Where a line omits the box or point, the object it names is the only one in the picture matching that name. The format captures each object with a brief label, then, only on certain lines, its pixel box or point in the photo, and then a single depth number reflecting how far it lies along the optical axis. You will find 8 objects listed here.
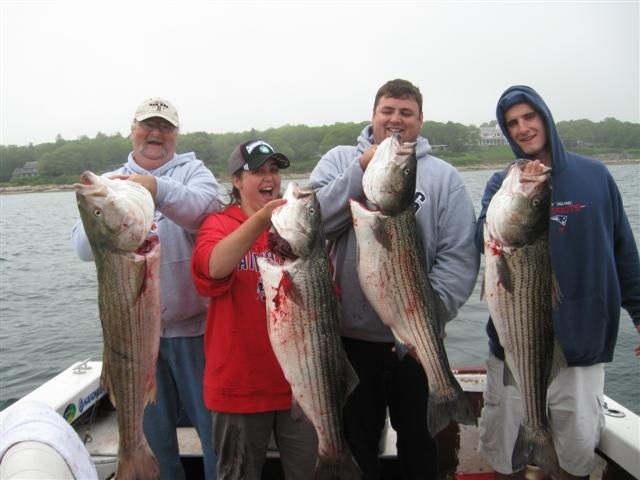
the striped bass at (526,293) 3.16
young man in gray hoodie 3.59
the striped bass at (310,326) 2.97
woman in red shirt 3.29
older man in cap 3.81
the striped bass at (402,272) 3.01
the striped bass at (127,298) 2.81
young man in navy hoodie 3.76
